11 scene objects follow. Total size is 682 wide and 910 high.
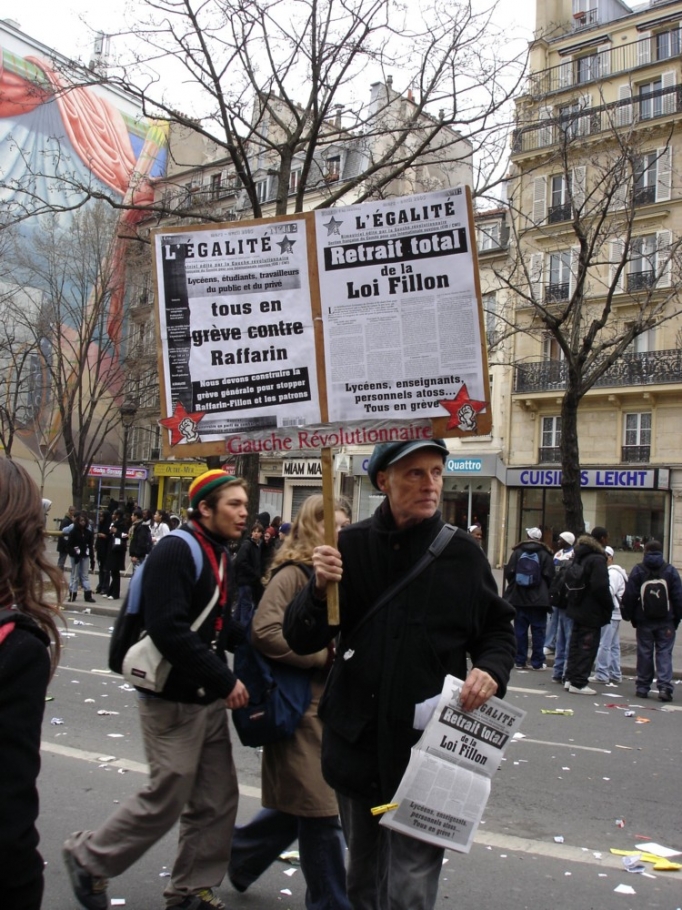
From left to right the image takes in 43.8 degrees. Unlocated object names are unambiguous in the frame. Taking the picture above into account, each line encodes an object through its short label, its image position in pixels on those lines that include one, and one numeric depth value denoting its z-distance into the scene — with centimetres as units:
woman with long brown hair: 185
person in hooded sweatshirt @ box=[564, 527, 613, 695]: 1007
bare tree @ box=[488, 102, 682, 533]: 1337
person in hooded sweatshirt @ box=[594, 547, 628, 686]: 1098
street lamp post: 2364
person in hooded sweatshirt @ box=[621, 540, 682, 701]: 1001
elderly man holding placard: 266
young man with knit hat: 347
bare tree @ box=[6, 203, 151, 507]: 2611
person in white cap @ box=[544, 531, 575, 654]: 1240
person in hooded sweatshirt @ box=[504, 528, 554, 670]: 1175
